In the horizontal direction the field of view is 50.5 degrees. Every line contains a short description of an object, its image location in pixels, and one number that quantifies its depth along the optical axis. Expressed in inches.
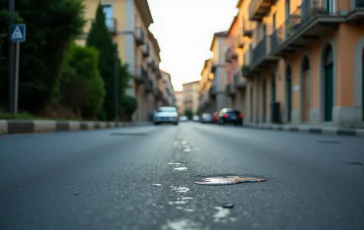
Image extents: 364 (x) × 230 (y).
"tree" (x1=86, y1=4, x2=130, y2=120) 1026.7
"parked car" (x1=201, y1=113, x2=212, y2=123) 1934.1
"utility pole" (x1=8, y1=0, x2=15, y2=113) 402.0
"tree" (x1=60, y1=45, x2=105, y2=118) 674.2
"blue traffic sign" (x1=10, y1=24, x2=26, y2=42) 379.9
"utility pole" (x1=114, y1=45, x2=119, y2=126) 980.5
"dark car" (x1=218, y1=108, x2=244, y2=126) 1157.1
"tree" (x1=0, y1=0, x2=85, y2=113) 461.1
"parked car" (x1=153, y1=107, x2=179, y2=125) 1166.3
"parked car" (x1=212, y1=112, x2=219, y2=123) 1667.8
